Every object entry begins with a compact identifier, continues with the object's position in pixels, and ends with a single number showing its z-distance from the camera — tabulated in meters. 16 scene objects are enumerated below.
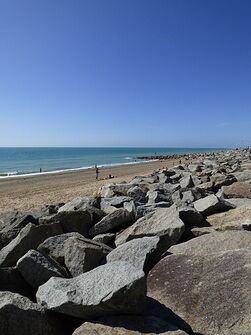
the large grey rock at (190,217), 6.01
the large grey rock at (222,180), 10.70
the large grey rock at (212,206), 6.81
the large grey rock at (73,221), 6.24
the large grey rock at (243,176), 12.50
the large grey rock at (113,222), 6.21
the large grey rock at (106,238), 5.79
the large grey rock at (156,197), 8.40
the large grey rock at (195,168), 21.29
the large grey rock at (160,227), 5.20
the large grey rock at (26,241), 5.04
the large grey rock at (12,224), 6.09
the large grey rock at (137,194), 8.98
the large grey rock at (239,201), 7.42
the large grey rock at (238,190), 8.93
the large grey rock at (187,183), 11.98
